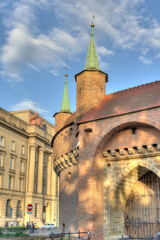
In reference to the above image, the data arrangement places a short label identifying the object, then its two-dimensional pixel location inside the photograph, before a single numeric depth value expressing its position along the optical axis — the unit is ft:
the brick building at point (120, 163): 53.83
